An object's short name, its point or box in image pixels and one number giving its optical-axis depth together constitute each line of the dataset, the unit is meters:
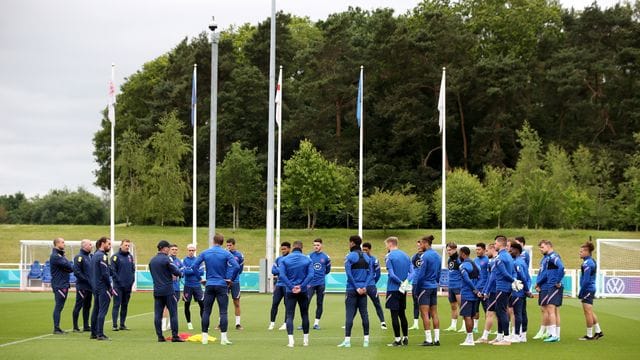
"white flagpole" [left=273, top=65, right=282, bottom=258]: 39.51
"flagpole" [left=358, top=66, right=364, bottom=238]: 41.83
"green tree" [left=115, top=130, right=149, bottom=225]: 71.25
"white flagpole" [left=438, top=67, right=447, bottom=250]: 40.62
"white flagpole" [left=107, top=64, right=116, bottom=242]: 40.12
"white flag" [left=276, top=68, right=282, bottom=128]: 39.43
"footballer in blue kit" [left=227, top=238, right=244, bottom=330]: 23.08
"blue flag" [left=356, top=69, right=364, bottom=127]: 41.91
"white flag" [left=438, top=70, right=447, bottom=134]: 40.63
